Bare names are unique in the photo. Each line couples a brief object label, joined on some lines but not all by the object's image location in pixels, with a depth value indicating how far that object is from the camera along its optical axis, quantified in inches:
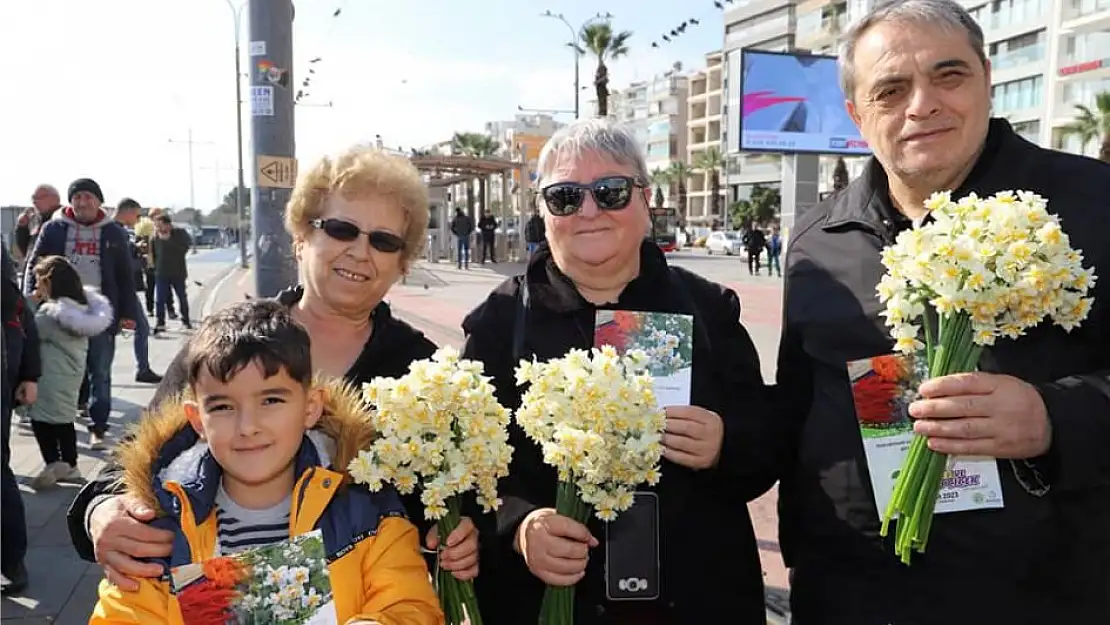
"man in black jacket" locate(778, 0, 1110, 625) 65.3
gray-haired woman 82.0
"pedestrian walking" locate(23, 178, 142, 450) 288.4
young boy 74.4
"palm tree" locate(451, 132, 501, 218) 2568.9
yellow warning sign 203.0
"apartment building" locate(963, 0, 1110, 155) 1807.3
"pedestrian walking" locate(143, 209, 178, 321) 576.7
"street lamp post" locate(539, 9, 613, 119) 1496.1
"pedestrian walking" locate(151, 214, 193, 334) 514.0
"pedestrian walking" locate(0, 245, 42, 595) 165.8
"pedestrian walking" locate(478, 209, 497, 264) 1145.4
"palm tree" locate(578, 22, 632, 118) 1731.1
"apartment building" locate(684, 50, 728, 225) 3457.2
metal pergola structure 939.3
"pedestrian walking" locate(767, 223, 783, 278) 1024.9
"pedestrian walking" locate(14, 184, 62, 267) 344.5
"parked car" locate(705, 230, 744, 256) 1843.0
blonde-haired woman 96.7
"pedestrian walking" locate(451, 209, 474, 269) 1057.5
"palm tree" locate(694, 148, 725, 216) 3353.8
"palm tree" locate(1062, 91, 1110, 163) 1734.7
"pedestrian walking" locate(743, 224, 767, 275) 1039.6
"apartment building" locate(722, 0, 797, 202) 2869.1
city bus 1812.5
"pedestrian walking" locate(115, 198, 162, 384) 368.5
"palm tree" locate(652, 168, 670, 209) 3611.5
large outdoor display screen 1011.9
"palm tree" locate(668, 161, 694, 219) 3560.5
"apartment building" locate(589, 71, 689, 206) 3804.1
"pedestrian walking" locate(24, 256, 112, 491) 231.9
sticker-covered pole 202.1
